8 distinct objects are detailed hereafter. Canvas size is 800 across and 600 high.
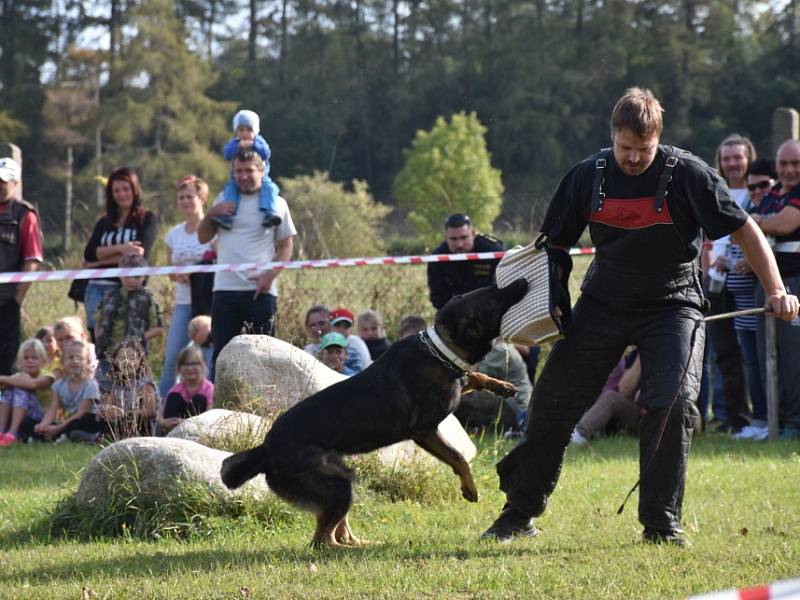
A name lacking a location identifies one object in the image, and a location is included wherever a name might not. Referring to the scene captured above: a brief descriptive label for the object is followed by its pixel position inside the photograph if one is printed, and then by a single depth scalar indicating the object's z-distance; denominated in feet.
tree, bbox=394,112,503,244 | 302.05
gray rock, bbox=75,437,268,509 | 34.56
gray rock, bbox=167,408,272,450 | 37.94
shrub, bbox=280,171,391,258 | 79.44
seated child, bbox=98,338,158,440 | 41.21
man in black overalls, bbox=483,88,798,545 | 27.90
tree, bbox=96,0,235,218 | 298.69
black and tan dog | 30.47
